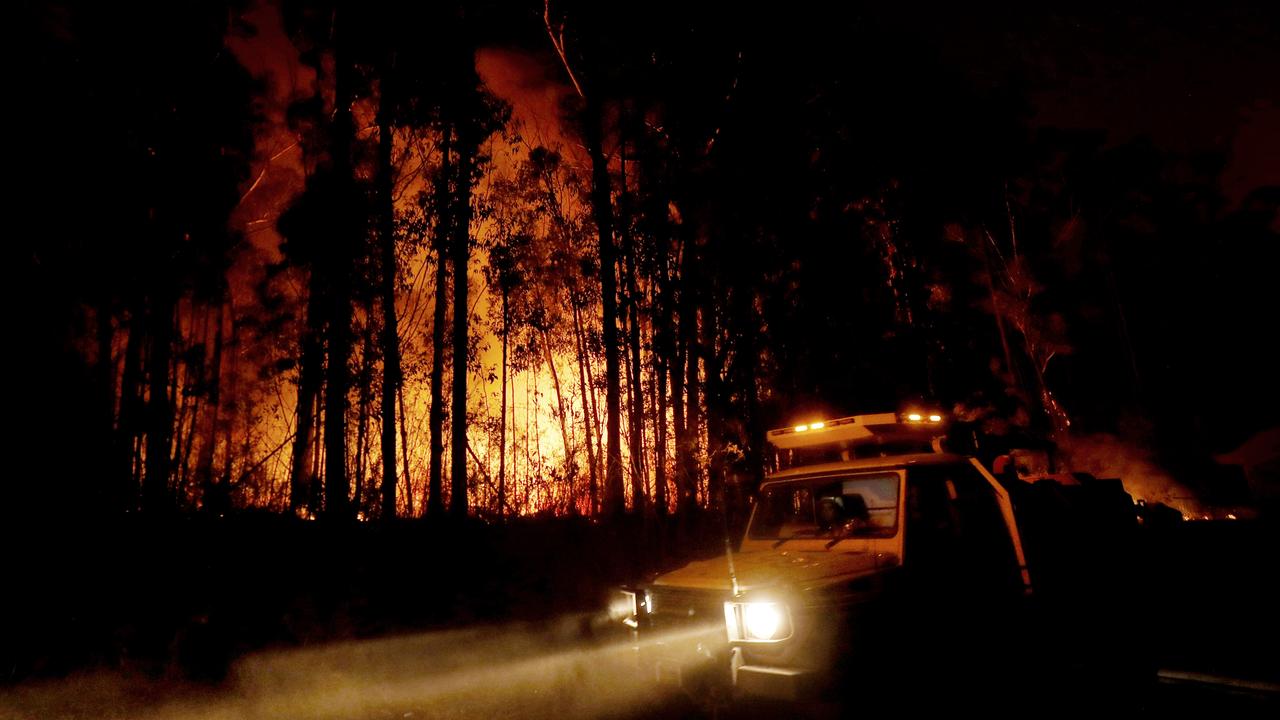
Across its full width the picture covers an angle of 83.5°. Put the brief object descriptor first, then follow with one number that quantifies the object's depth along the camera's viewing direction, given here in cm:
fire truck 350
